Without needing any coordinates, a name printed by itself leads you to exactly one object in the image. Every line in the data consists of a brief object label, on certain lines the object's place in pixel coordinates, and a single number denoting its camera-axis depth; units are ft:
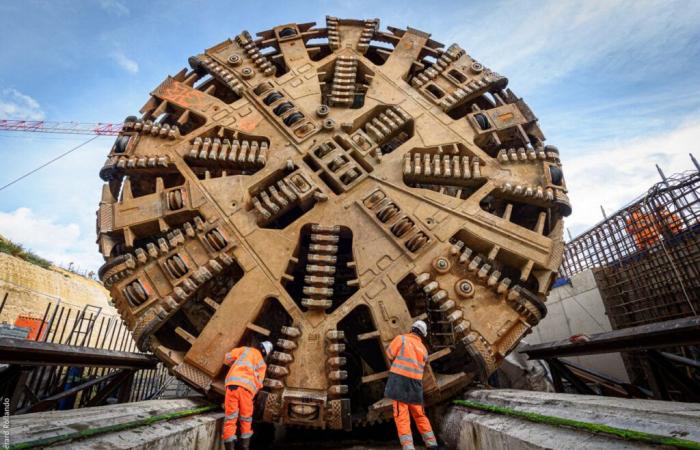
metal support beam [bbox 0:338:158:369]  13.28
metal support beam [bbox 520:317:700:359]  12.79
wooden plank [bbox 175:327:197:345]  17.12
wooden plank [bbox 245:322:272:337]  16.99
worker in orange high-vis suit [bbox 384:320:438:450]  14.06
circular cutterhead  17.21
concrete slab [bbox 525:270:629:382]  31.89
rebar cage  27.17
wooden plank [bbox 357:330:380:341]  16.81
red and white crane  170.50
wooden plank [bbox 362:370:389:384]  16.07
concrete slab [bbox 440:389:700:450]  8.09
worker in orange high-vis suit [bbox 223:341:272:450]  14.57
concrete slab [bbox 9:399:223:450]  8.98
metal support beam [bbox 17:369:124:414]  16.44
